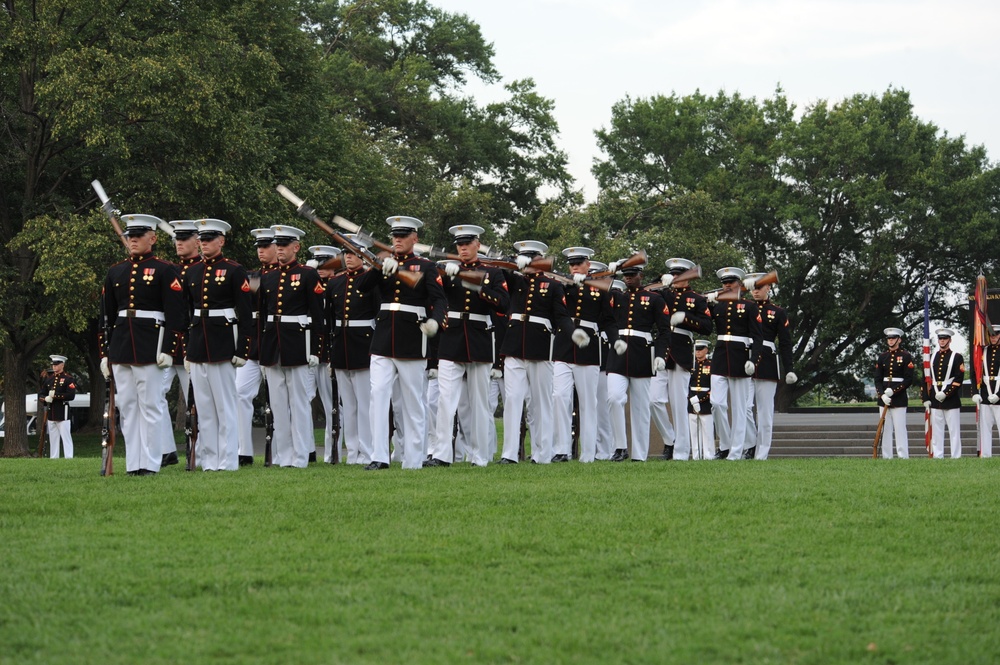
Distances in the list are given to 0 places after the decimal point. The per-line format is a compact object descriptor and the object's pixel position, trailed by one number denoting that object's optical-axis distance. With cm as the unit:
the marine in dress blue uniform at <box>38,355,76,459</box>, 2805
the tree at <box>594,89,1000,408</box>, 4869
